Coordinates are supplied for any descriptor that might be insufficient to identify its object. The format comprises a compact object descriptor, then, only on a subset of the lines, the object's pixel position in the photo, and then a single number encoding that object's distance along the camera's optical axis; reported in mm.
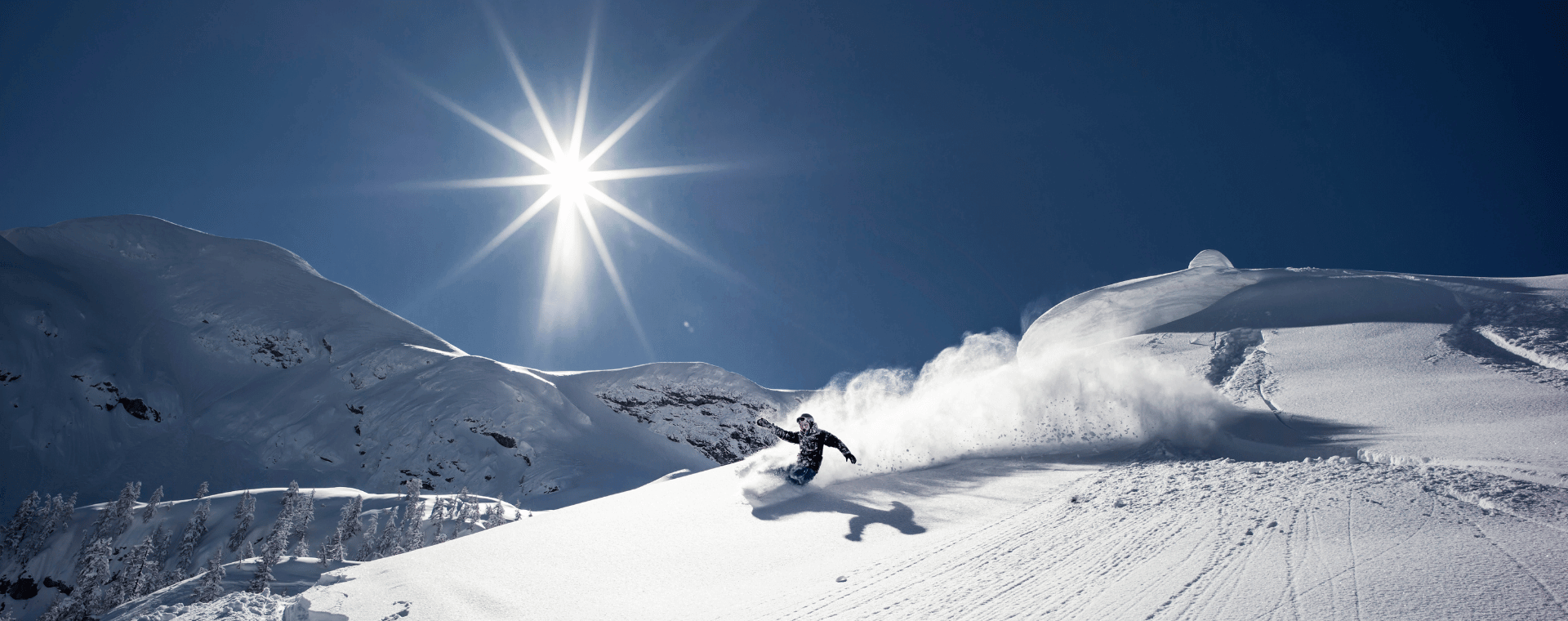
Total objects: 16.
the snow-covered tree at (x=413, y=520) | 35506
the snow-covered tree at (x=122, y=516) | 44281
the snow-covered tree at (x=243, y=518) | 42969
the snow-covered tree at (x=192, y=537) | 40344
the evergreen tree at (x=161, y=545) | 41016
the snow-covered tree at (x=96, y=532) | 42684
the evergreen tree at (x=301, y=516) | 42200
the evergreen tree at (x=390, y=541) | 34844
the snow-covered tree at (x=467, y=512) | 42656
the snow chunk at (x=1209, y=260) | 19312
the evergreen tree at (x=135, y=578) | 32688
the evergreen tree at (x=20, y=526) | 45531
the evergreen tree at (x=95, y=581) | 33625
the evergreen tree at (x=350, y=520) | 37762
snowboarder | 7914
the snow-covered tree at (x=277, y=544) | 22656
